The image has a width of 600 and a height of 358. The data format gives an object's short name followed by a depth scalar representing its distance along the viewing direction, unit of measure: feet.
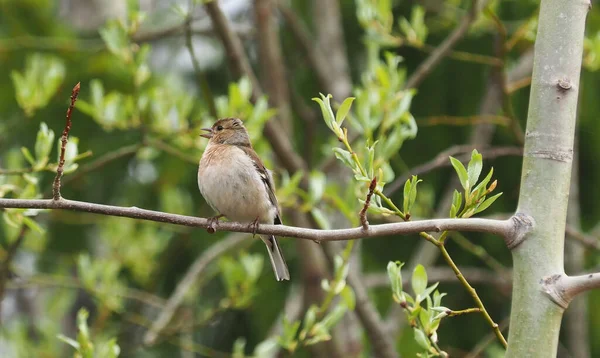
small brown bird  26.27
